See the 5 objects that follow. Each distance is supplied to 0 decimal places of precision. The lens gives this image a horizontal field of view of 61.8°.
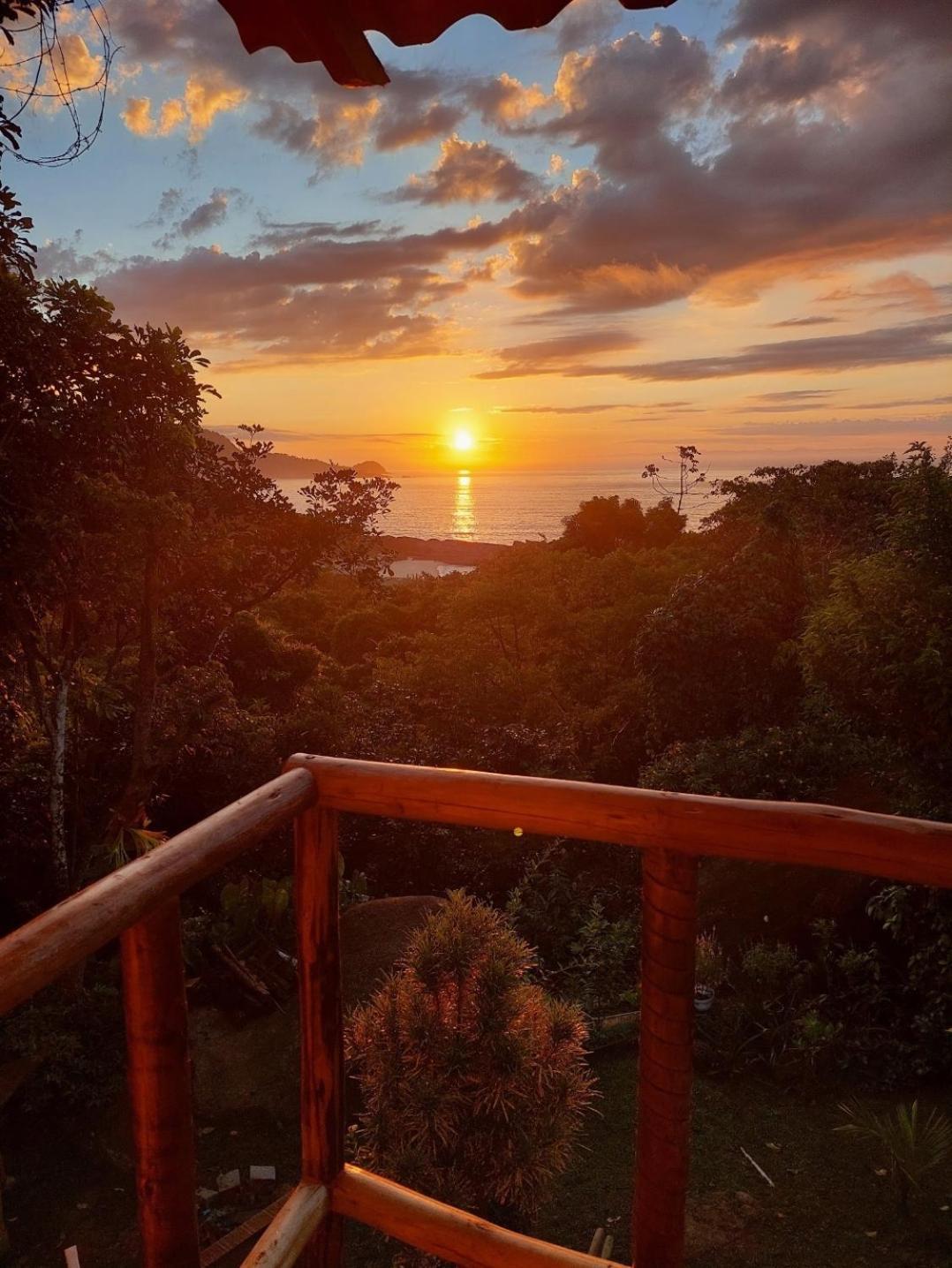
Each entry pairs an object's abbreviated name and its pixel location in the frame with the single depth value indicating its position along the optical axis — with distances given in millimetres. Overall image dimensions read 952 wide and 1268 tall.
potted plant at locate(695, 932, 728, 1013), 6355
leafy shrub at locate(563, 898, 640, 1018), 6652
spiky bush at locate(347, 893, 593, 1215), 3441
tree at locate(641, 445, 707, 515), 27250
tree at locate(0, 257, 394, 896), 5512
